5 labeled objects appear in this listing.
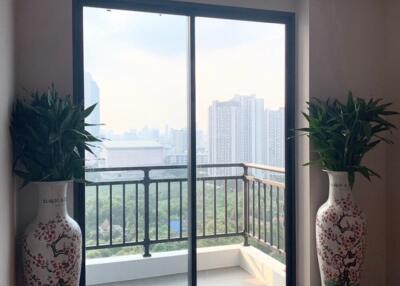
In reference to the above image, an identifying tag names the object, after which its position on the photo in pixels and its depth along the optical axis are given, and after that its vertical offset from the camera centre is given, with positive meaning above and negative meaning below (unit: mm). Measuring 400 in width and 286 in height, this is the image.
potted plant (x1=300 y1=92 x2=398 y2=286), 2576 -290
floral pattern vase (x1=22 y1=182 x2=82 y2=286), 2055 -575
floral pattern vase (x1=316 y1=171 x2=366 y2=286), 2584 -677
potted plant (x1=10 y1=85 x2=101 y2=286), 2061 -186
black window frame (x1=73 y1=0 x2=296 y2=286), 2531 +455
